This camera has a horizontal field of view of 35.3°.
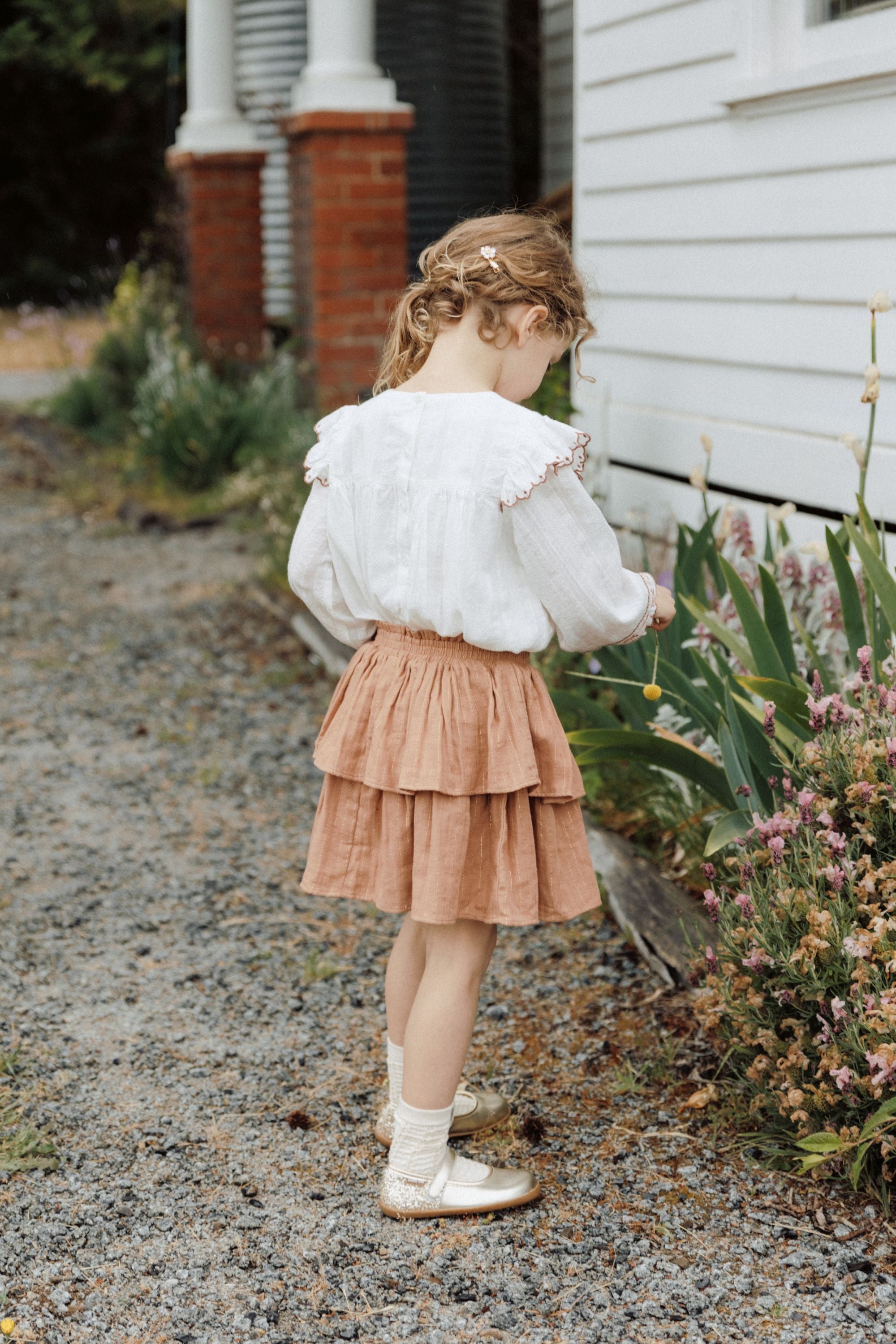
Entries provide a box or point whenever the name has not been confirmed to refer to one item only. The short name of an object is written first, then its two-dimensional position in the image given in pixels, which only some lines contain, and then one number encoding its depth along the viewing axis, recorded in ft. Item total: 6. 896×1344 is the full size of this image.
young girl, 6.66
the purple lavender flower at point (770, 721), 7.54
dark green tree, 72.33
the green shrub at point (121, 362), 31.73
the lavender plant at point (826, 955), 6.67
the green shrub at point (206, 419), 25.04
